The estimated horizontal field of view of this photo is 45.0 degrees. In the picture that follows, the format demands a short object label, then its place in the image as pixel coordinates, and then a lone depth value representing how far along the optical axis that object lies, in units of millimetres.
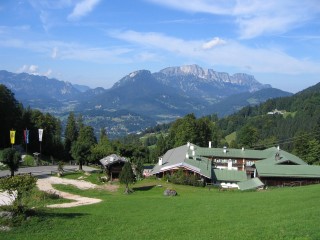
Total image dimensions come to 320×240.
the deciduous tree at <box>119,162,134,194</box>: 47031
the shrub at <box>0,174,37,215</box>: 24469
